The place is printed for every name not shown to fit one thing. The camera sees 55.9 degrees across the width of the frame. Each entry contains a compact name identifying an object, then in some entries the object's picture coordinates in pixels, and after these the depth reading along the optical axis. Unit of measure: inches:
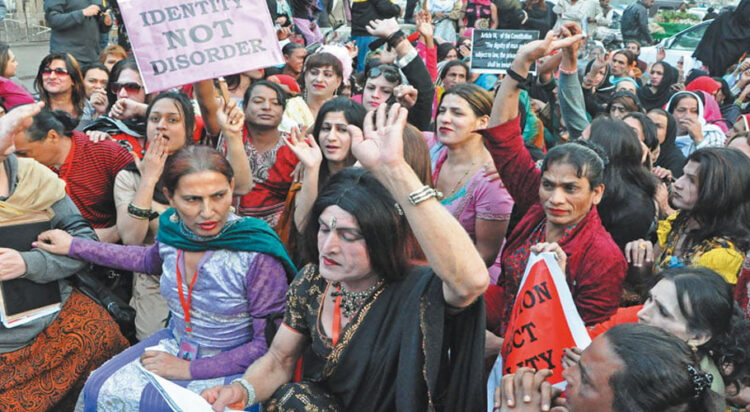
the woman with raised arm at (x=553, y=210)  120.3
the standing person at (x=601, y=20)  509.0
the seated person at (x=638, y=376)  75.5
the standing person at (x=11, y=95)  201.8
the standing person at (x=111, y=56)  269.3
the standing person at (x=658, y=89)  356.5
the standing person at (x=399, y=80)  200.5
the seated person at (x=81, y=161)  158.6
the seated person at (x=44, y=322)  132.2
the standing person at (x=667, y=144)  226.4
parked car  556.4
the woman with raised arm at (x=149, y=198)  148.8
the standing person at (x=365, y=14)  364.5
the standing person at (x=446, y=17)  486.6
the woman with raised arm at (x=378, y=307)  83.7
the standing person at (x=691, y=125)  251.8
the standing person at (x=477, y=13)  487.5
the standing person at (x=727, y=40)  418.9
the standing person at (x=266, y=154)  174.2
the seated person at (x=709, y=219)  133.1
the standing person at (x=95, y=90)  223.6
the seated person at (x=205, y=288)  121.2
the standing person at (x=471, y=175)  145.6
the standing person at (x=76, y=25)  323.0
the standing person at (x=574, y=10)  499.5
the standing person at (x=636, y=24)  584.4
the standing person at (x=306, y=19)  410.3
